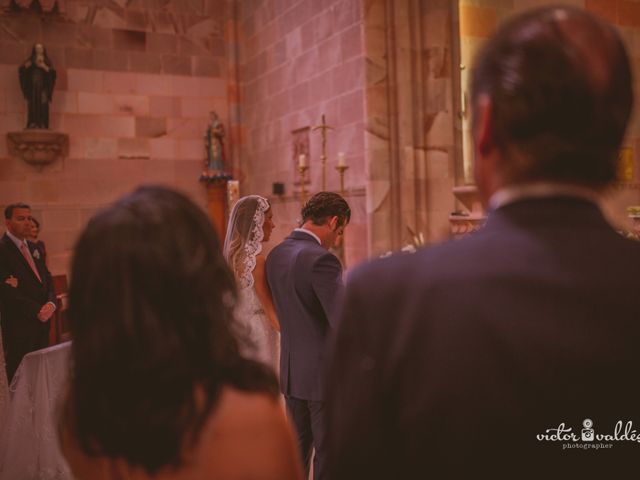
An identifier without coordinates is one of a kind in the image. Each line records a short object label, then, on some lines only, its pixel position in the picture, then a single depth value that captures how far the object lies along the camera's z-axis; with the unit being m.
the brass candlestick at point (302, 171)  7.79
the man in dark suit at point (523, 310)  0.91
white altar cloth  4.34
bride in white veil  4.11
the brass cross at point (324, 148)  7.86
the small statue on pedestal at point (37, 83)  9.63
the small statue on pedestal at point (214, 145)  10.78
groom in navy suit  3.21
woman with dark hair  1.11
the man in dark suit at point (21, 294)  5.57
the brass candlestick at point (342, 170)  7.52
